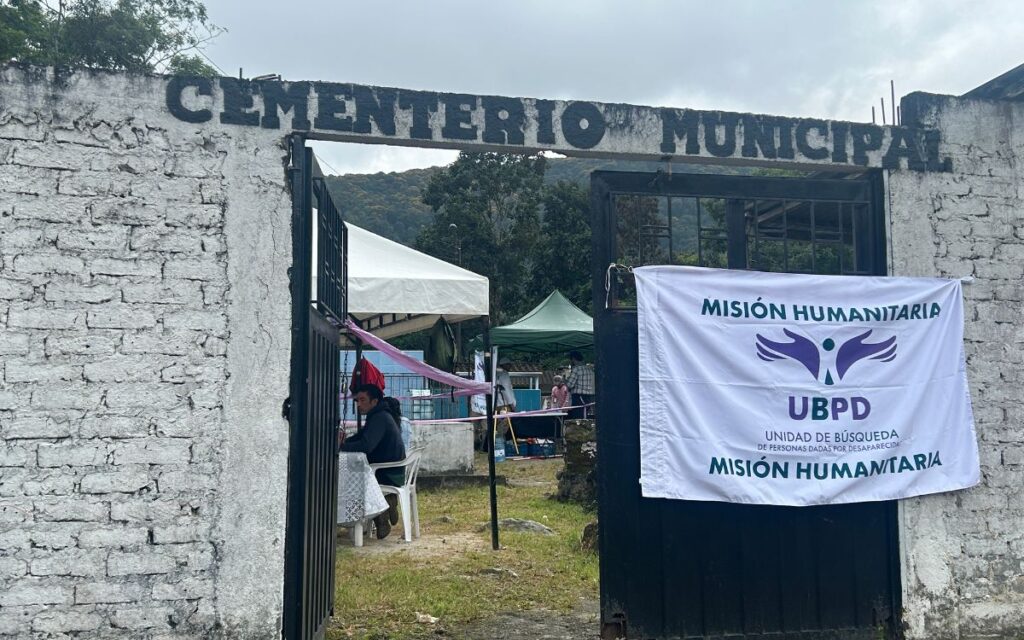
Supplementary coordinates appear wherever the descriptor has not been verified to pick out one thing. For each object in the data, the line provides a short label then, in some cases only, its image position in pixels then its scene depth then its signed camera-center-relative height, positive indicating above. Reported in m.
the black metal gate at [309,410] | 4.58 -0.02
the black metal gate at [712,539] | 5.05 -0.80
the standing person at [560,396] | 18.76 +0.18
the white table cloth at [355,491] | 7.39 -0.73
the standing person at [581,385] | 17.06 +0.37
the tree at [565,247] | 33.09 +5.97
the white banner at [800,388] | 5.04 +0.09
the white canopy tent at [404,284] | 9.11 +1.28
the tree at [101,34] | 20.17 +9.01
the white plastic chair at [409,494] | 8.53 -0.88
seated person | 8.05 -0.29
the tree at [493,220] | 34.88 +7.41
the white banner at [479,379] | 11.28 +0.33
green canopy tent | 17.78 +1.47
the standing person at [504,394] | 16.19 +0.20
